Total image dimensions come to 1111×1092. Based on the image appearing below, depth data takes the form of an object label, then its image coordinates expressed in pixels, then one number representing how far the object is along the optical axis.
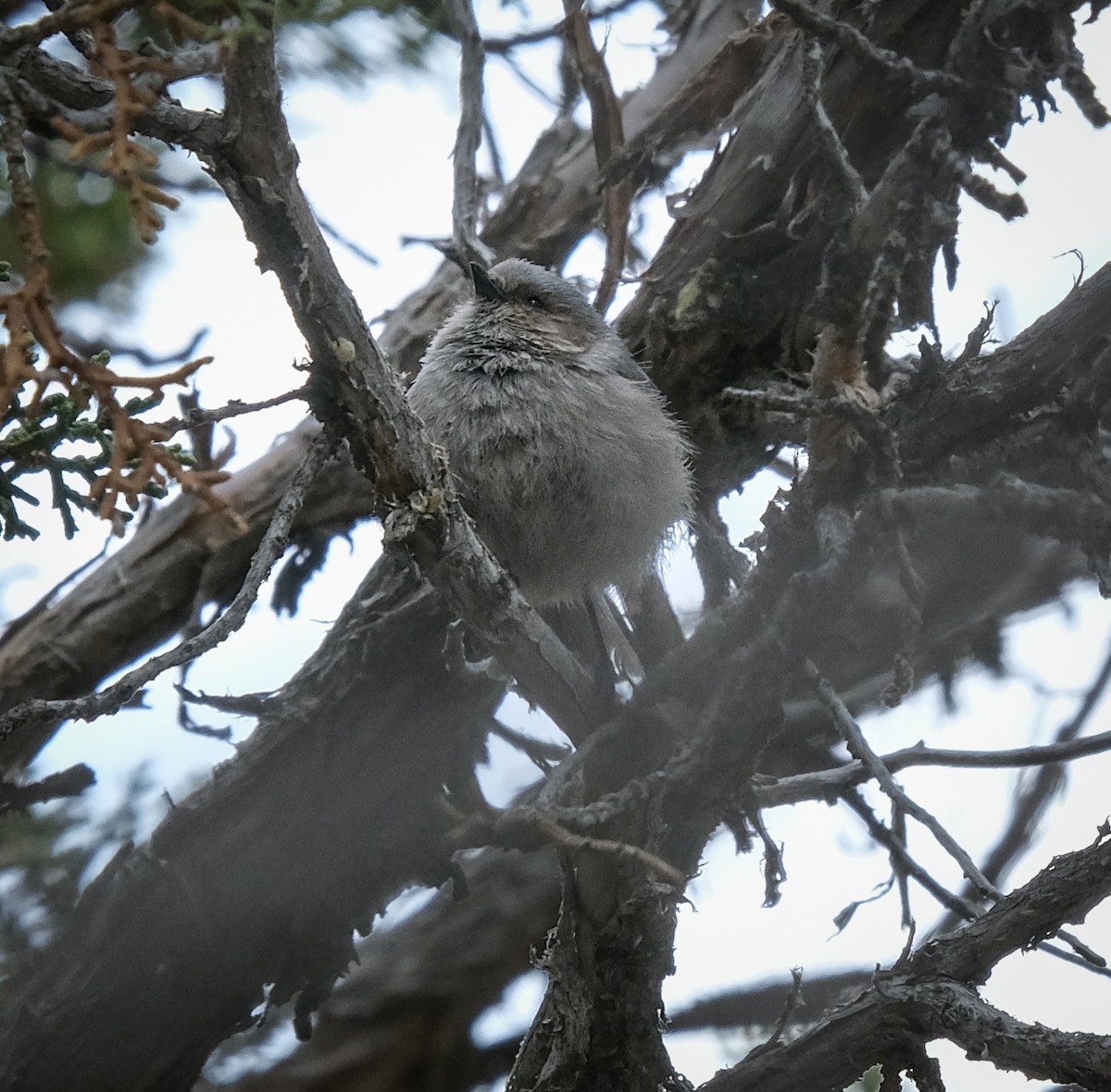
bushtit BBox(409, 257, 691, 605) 6.57
